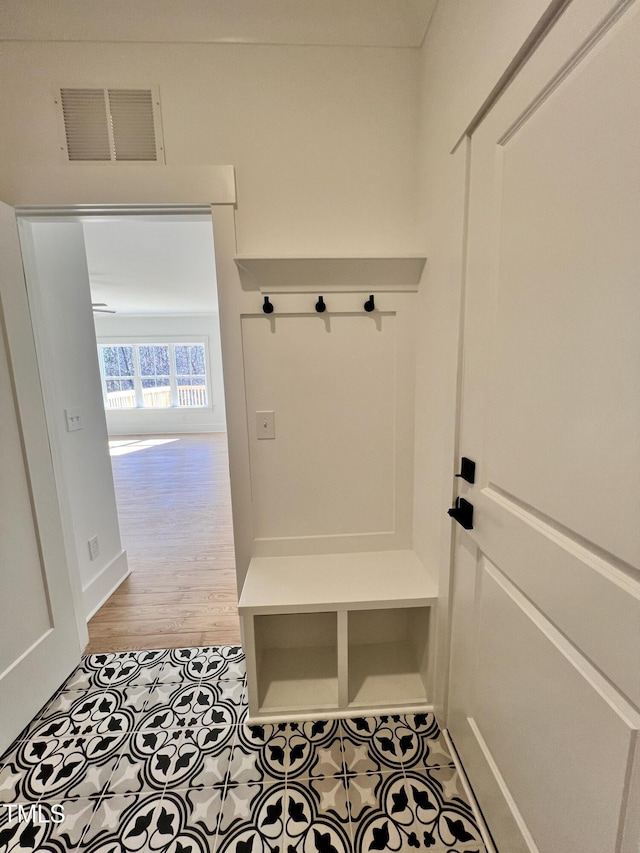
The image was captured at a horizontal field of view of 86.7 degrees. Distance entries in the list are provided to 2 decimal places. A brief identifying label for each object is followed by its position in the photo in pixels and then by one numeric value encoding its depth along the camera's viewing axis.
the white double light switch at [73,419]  1.92
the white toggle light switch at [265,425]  1.50
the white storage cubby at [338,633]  1.32
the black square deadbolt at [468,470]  1.06
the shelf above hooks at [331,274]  1.34
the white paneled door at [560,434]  0.57
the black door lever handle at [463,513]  1.07
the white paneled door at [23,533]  1.33
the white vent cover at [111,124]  1.30
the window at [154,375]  7.54
